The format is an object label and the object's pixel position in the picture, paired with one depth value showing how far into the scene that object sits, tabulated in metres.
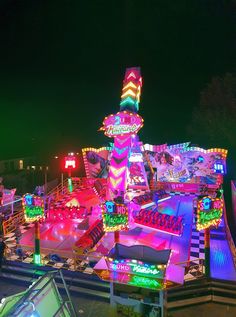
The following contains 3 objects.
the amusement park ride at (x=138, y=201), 7.00
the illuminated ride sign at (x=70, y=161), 20.69
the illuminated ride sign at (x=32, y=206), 10.20
